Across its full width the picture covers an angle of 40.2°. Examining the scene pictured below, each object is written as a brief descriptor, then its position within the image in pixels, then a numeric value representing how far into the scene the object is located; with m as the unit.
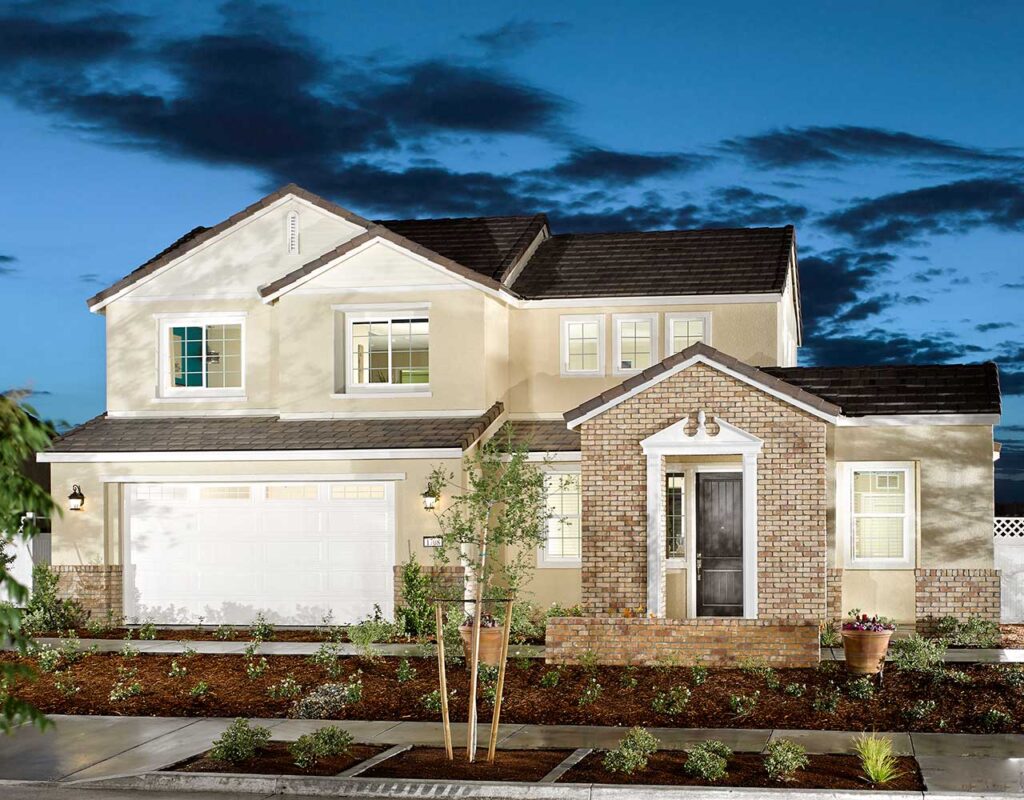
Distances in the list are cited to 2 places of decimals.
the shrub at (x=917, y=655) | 16.83
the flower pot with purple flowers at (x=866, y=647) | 16.84
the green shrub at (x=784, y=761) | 11.98
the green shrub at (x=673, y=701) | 15.31
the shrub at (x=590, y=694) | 15.79
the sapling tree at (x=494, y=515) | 21.88
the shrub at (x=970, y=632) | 20.06
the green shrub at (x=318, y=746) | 12.80
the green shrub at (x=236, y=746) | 13.00
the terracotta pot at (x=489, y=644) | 18.62
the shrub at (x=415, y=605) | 21.67
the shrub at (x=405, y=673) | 17.28
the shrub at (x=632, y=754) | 12.35
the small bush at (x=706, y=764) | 12.04
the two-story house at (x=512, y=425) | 20.34
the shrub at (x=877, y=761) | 11.88
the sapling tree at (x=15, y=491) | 7.80
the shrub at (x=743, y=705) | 15.13
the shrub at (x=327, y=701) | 15.58
